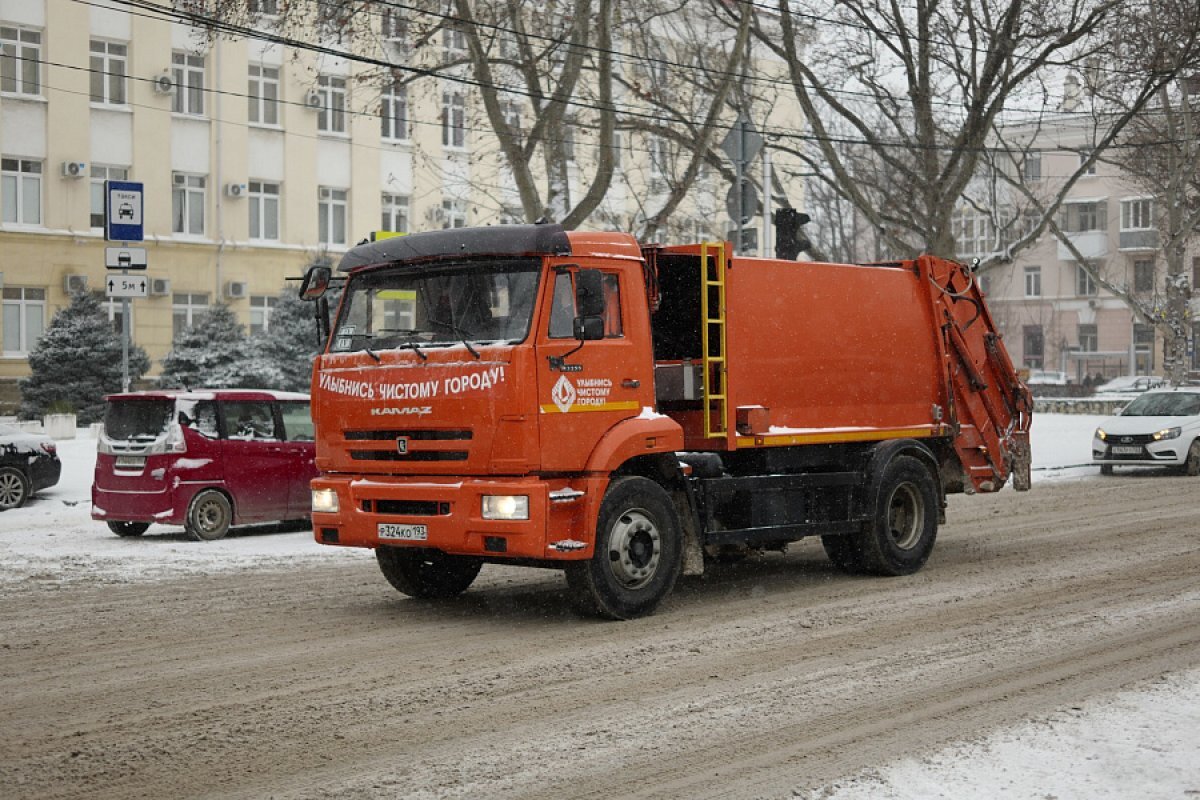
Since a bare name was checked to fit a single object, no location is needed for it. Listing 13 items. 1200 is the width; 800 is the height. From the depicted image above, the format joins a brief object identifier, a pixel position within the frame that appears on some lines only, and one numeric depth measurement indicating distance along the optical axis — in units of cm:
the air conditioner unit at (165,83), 3953
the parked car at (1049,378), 6907
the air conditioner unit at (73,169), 3884
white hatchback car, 2461
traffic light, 1777
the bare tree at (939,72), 2833
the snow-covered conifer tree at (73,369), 3422
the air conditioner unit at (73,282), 3878
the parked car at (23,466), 1938
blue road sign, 1916
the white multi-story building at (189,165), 3875
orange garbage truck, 970
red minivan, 1591
